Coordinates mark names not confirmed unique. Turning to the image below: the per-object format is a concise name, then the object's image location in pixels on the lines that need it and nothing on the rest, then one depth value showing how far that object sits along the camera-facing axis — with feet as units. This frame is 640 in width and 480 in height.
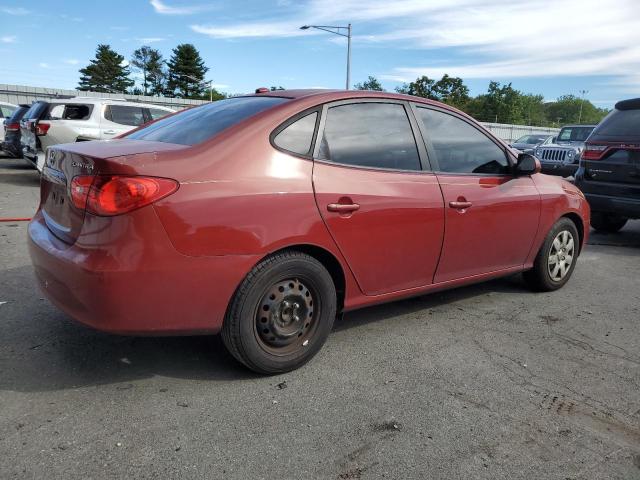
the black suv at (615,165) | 22.50
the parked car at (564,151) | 49.57
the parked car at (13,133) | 43.71
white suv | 36.01
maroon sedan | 8.64
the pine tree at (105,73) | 299.99
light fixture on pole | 96.15
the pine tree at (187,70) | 299.99
